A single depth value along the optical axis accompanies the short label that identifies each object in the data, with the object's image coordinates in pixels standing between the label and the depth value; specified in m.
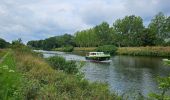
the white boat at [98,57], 29.35
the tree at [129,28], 53.70
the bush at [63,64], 12.42
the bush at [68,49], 63.43
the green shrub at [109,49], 47.02
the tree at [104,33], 60.38
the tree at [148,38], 48.57
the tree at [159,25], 47.73
